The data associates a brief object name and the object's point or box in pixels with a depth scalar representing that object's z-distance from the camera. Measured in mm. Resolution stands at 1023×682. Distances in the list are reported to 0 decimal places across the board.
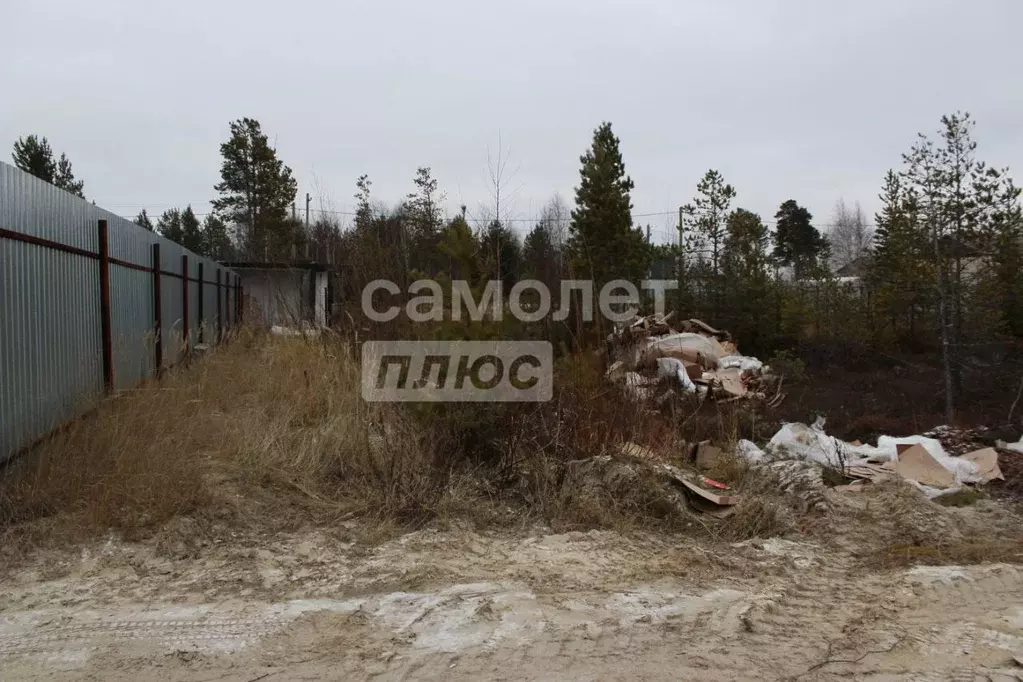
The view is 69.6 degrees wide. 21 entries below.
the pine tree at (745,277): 17719
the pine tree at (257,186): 27047
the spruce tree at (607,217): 21000
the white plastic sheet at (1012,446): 7803
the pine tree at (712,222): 18828
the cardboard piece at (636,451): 5568
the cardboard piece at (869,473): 6131
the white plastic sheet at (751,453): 6229
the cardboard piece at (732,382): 12430
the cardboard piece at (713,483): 5430
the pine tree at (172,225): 35062
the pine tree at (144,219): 34072
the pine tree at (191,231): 34844
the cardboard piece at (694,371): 12642
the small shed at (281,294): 10008
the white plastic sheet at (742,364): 13977
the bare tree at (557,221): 24844
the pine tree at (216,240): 32125
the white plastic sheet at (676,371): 10805
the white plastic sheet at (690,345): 13539
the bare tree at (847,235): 40438
